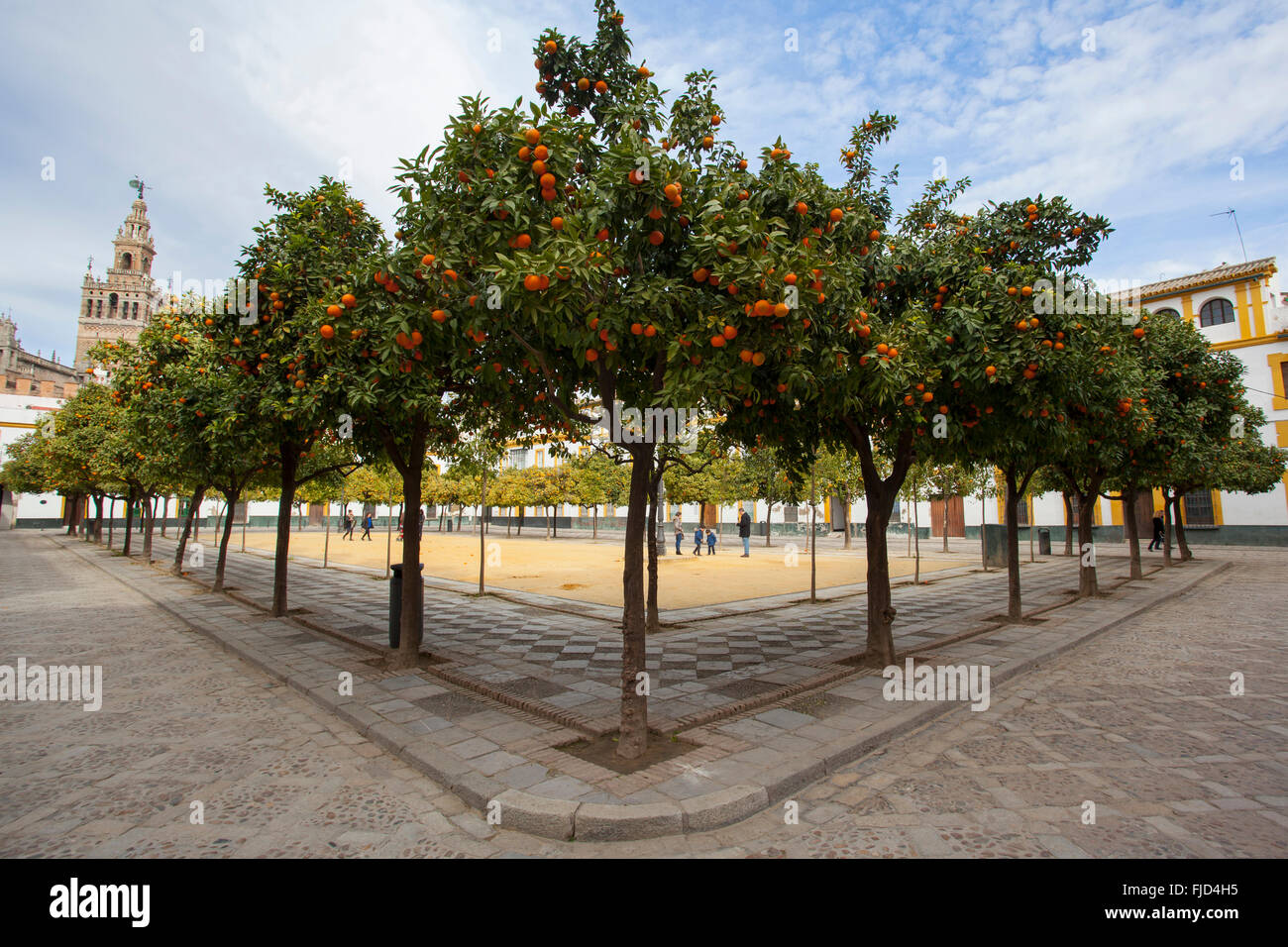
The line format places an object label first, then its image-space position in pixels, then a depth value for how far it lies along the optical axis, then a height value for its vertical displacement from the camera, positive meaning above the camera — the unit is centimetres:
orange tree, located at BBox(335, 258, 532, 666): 455 +121
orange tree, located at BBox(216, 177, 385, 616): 736 +251
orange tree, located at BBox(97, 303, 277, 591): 858 +155
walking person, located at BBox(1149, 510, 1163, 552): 2909 -158
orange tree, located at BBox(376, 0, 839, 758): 407 +188
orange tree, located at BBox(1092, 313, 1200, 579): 1399 +217
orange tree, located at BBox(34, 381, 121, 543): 2066 +225
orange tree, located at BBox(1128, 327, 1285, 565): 1434 +234
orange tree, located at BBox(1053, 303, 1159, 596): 827 +118
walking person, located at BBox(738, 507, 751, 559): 2869 -130
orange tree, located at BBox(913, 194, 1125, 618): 632 +181
